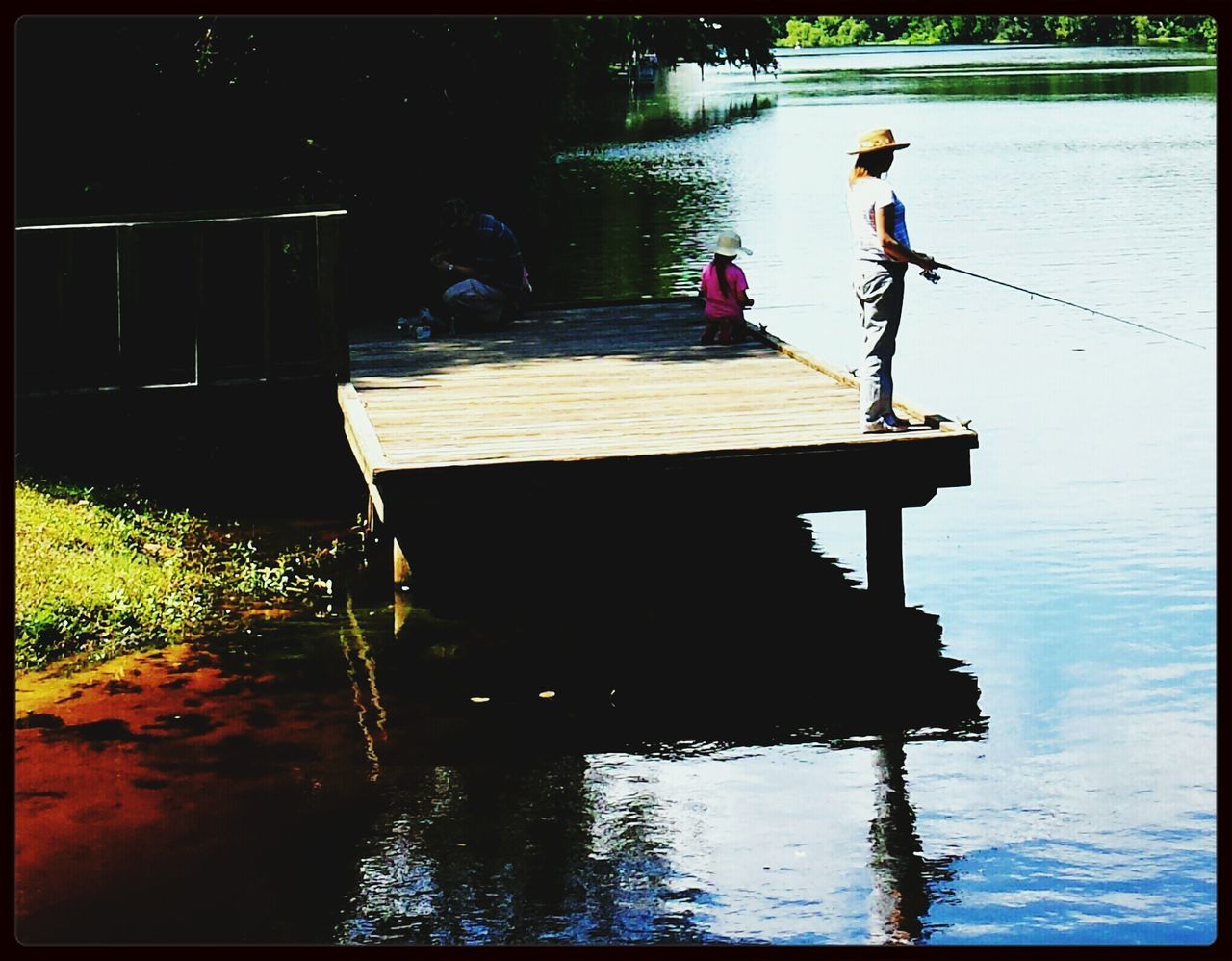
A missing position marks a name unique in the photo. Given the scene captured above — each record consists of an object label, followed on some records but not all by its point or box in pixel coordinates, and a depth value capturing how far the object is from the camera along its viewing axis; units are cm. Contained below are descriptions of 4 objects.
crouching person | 1434
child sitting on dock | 1348
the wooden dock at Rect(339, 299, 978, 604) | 994
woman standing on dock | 973
